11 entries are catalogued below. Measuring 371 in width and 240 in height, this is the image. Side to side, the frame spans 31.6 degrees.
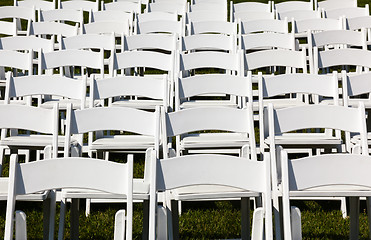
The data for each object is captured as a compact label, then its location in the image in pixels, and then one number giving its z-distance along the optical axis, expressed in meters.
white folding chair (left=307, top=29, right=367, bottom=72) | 8.46
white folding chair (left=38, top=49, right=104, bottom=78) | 7.41
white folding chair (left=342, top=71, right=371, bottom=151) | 6.35
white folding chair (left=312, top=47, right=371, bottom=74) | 7.46
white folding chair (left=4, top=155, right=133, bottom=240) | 3.67
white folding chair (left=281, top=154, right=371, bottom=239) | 3.74
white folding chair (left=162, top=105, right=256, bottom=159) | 4.91
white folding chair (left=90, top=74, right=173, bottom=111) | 6.13
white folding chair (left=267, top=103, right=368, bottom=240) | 4.91
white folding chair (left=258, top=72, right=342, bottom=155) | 6.12
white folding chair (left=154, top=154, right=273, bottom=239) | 3.71
